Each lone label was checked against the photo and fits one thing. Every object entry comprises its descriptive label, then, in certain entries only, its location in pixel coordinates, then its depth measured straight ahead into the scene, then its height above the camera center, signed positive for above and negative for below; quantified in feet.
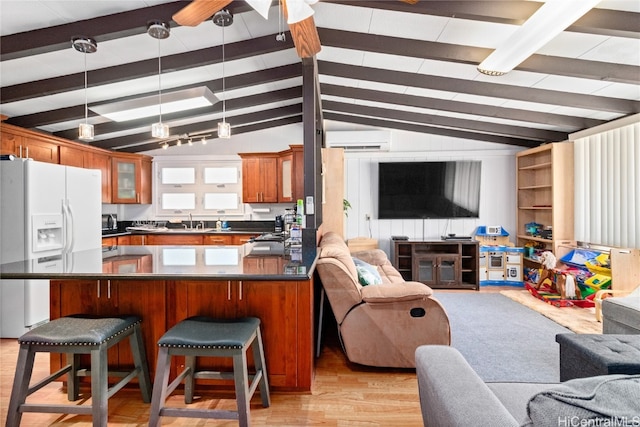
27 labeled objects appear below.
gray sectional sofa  2.06 -1.83
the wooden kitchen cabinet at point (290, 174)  18.74 +2.09
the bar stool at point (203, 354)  5.62 -2.36
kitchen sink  19.26 -1.04
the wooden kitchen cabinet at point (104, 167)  17.68 +2.40
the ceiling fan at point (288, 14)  5.55 +3.38
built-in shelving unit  15.96 +0.87
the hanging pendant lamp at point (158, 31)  8.23 +4.43
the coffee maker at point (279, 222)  15.44 -0.49
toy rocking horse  14.19 -3.00
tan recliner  8.39 -2.67
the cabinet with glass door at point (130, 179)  19.21 +1.94
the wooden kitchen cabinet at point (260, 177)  19.75 +2.00
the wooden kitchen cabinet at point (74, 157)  15.62 +2.66
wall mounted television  19.08 +1.25
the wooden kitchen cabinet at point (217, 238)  18.95 -1.47
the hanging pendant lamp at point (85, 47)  8.46 +4.21
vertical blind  12.91 +0.91
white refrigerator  11.11 -0.51
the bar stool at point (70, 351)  5.74 -2.34
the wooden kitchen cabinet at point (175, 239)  18.95 -1.49
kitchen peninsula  7.29 -1.99
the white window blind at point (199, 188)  20.93 +1.46
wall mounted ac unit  19.16 +4.02
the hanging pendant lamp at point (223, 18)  8.21 +4.75
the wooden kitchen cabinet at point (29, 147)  12.91 +2.67
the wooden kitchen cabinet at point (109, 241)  17.15 -1.44
